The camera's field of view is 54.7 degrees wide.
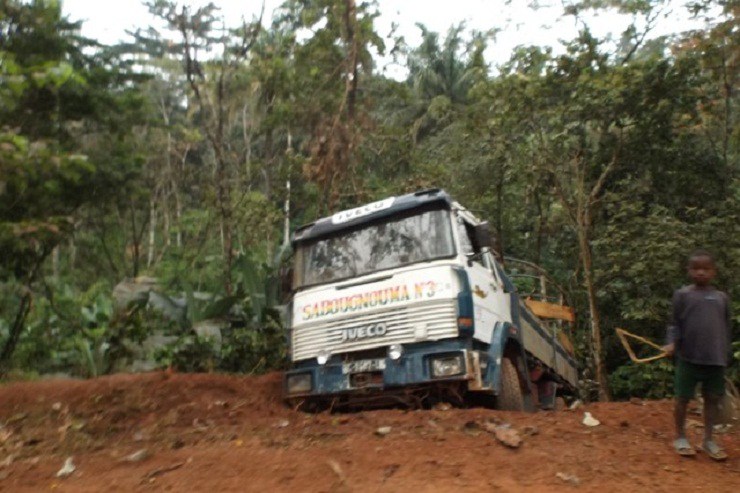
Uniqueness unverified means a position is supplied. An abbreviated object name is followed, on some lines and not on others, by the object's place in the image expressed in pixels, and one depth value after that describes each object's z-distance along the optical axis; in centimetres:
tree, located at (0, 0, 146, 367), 988
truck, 630
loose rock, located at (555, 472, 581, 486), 435
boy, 480
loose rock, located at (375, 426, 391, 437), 559
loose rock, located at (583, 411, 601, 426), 601
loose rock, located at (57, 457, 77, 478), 471
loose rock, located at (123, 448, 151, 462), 499
